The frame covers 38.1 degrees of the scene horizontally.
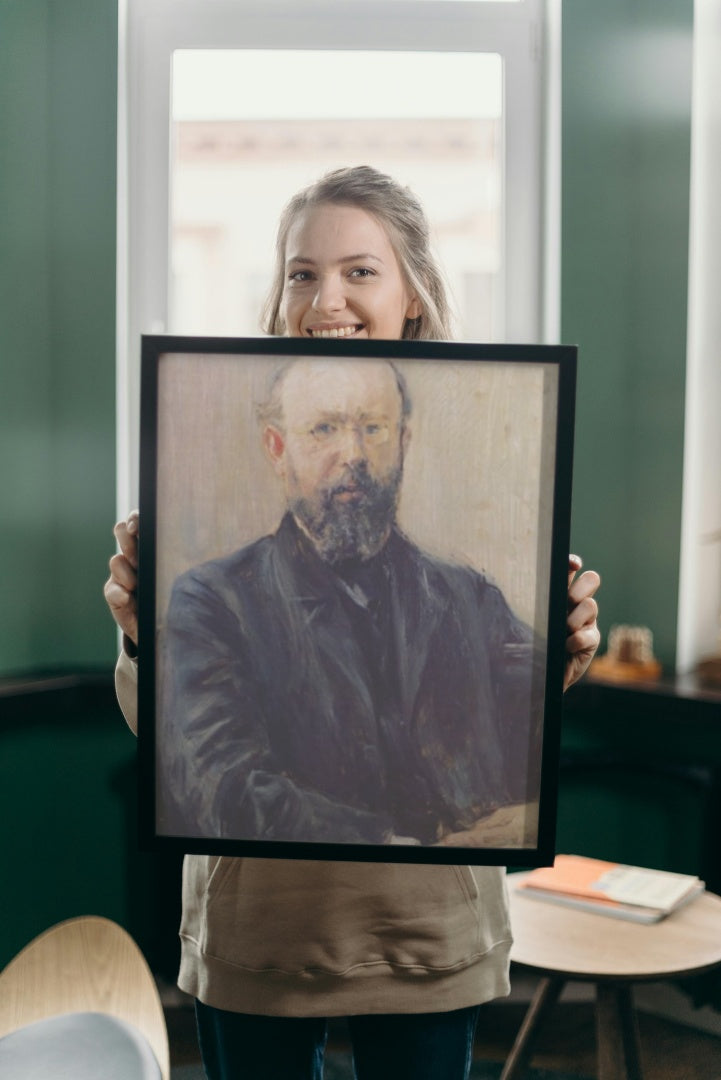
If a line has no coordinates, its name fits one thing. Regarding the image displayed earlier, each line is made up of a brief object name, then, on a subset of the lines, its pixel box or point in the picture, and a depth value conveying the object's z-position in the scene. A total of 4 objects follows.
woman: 1.05
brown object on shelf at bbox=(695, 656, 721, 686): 2.52
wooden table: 1.67
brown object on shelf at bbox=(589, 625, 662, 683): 2.54
